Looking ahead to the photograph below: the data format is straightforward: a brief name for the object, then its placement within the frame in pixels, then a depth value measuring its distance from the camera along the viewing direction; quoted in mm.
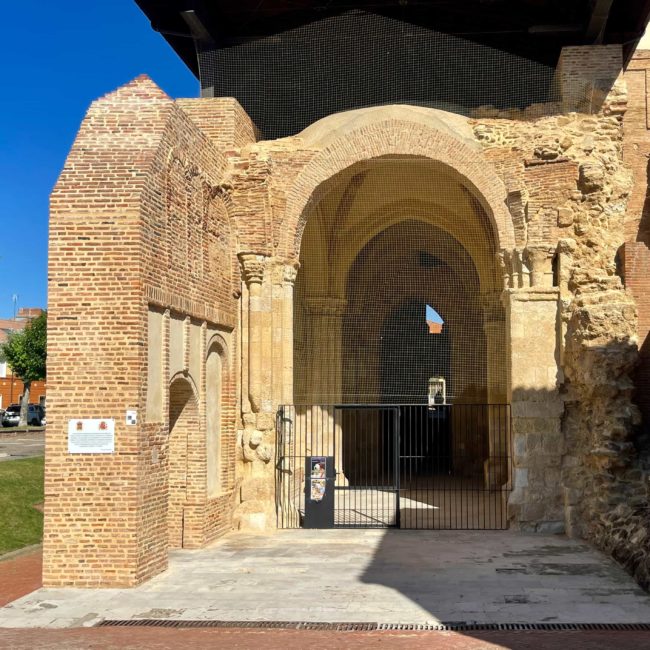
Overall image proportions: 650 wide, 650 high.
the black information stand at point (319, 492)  14078
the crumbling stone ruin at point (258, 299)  9727
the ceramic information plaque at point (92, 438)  9602
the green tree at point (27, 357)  44500
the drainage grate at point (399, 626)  7824
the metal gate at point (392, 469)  14398
